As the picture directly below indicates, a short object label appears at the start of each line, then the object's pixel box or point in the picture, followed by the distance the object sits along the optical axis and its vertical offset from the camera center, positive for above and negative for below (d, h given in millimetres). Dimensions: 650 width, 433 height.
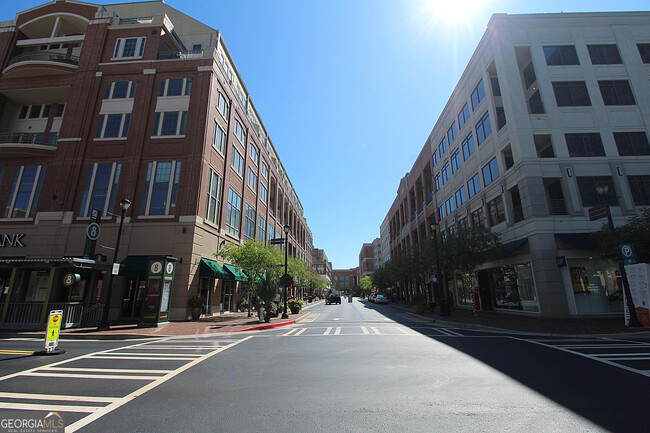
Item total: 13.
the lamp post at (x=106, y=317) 14516 -1270
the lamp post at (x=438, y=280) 20922 +754
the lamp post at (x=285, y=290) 20672 +70
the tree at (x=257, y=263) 19844 +2018
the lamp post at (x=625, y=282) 13076 +360
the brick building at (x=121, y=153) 19703 +10625
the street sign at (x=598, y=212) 14030 +3725
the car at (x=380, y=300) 50122 -1552
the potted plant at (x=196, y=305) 19328 -901
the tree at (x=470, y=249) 20766 +2922
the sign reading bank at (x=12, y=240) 21375 +3690
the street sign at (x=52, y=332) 8977 -1208
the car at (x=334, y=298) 55191 -1432
